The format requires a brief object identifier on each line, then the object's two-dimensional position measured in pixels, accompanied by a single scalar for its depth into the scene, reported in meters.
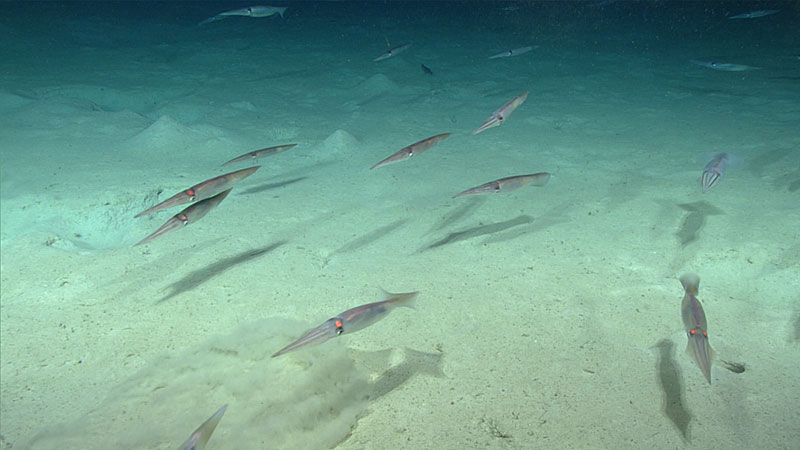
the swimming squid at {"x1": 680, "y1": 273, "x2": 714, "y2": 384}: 1.92
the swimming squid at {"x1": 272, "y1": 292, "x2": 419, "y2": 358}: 2.09
